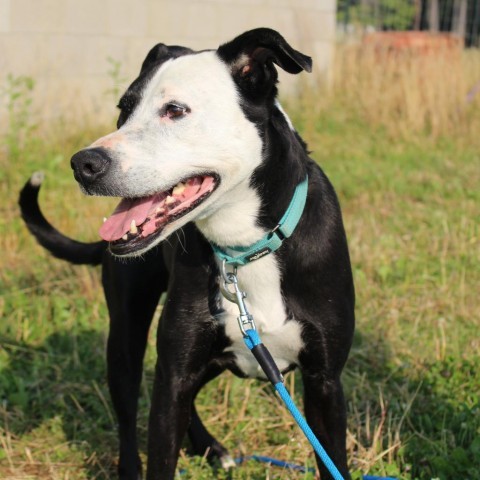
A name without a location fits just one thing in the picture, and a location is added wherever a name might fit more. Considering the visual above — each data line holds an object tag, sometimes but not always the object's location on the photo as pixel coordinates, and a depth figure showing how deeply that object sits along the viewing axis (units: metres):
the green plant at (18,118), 6.29
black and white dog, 2.54
